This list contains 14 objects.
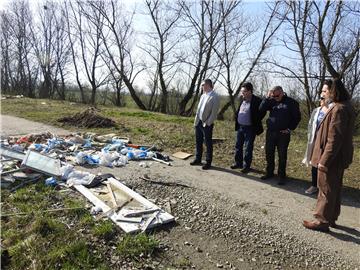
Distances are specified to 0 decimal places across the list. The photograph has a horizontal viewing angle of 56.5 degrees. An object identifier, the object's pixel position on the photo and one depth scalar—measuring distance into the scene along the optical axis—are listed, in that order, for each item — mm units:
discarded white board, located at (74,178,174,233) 4074
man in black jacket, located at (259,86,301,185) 5785
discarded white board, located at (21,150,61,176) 5489
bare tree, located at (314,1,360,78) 13255
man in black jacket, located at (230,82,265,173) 6355
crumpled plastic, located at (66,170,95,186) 5270
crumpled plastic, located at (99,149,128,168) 6512
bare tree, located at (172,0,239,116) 20145
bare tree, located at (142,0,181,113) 21722
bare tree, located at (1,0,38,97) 32375
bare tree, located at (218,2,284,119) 18706
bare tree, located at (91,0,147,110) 24219
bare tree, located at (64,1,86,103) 29914
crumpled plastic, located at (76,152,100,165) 6480
